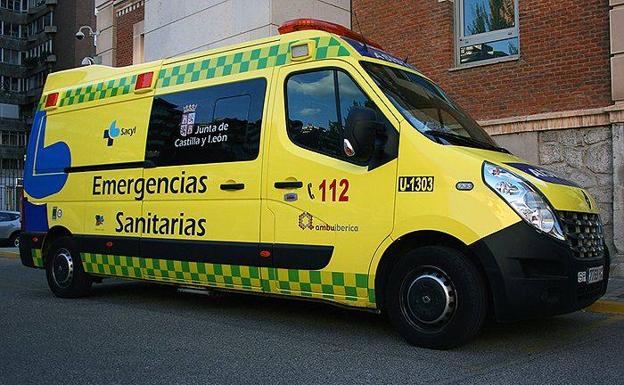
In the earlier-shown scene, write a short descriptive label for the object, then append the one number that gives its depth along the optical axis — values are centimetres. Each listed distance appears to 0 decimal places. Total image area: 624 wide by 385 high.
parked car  2002
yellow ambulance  466
